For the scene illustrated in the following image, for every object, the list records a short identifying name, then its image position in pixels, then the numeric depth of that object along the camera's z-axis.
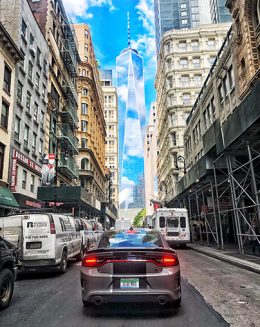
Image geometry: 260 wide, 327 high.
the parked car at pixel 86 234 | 17.61
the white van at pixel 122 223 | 36.62
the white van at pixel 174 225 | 23.50
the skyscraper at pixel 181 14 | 101.12
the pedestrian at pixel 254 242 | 15.10
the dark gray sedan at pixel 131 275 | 5.46
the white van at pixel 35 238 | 10.37
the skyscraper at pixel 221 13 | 88.31
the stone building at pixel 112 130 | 133.88
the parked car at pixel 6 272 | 6.27
